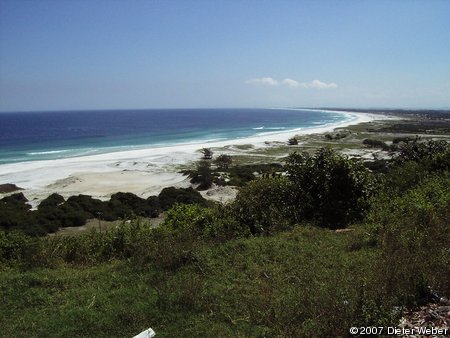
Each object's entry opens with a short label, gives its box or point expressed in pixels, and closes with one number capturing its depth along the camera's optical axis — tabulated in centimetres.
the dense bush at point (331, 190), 1190
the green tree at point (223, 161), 4678
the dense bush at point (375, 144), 6180
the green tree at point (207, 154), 5273
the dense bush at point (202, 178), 3484
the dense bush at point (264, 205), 1083
